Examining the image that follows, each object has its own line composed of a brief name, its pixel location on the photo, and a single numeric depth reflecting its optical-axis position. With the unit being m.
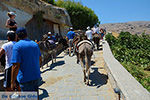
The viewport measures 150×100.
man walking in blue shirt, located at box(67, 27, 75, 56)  10.71
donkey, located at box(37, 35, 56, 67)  8.95
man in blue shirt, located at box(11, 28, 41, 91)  2.69
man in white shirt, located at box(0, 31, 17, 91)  3.43
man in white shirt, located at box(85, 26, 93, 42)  10.70
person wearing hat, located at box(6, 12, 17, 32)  4.85
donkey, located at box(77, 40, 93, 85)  5.57
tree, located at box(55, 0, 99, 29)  36.69
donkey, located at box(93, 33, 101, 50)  12.11
